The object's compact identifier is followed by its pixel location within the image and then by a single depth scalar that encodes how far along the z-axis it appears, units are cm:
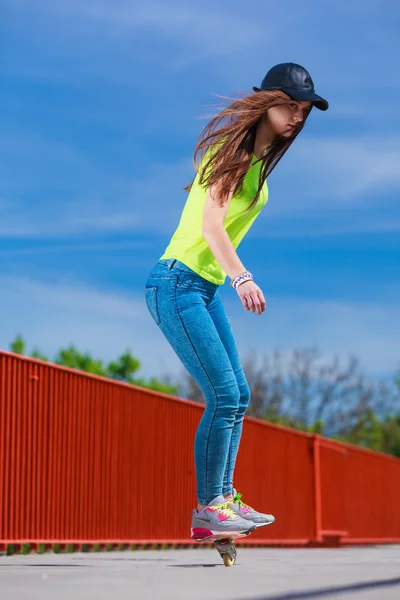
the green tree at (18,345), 6689
